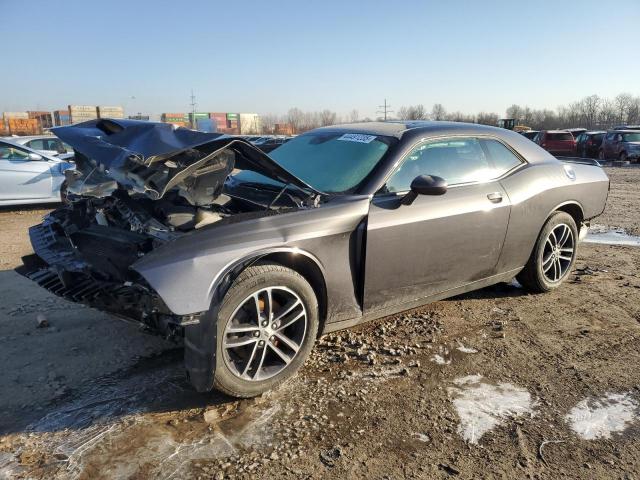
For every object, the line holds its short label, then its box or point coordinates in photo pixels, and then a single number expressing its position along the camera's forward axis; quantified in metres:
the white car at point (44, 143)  12.29
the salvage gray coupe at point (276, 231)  2.65
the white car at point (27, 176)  8.97
